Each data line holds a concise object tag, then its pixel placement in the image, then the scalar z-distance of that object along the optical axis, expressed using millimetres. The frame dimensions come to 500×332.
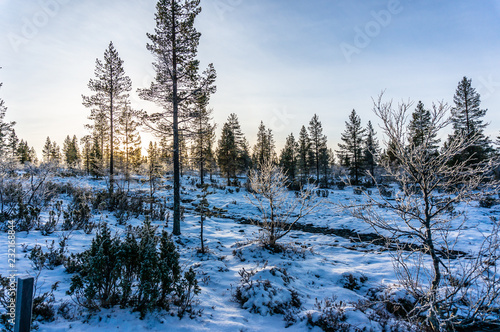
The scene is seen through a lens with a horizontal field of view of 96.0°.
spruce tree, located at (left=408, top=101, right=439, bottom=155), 29172
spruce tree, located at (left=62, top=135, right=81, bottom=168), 53369
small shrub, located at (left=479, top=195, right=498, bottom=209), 14206
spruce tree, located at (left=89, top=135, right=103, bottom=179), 39725
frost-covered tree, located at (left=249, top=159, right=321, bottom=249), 8188
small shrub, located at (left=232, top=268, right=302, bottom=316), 4574
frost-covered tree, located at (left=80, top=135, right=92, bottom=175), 22603
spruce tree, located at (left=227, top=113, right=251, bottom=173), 33469
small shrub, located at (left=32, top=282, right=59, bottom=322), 3191
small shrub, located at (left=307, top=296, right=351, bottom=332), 3975
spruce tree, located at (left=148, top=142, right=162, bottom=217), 12481
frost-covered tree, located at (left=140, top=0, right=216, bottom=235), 9766
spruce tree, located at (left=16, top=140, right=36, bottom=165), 45531
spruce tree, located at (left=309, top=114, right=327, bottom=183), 36384
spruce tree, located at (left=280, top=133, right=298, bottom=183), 39209
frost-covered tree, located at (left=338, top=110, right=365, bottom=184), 32719
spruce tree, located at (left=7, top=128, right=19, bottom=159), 40812
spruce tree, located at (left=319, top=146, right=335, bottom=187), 32494
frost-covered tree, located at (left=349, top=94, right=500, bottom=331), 3561
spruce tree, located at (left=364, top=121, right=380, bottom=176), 36141
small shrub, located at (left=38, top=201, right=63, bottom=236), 6750
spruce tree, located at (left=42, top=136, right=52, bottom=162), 57344
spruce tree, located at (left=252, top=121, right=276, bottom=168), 46488
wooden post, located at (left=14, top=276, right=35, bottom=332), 2227
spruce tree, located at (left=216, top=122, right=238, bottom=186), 31812
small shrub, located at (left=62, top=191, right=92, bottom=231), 7613
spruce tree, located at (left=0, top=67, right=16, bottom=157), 20800
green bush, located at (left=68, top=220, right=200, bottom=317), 3547
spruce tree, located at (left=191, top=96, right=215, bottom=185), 10312
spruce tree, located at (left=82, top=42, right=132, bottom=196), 19406
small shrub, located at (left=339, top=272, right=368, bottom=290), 5887
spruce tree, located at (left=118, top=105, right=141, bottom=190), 26359
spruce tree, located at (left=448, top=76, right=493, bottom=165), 26358
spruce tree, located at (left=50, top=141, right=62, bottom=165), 59834
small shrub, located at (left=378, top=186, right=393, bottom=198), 19616
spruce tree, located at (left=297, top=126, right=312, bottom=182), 39438
